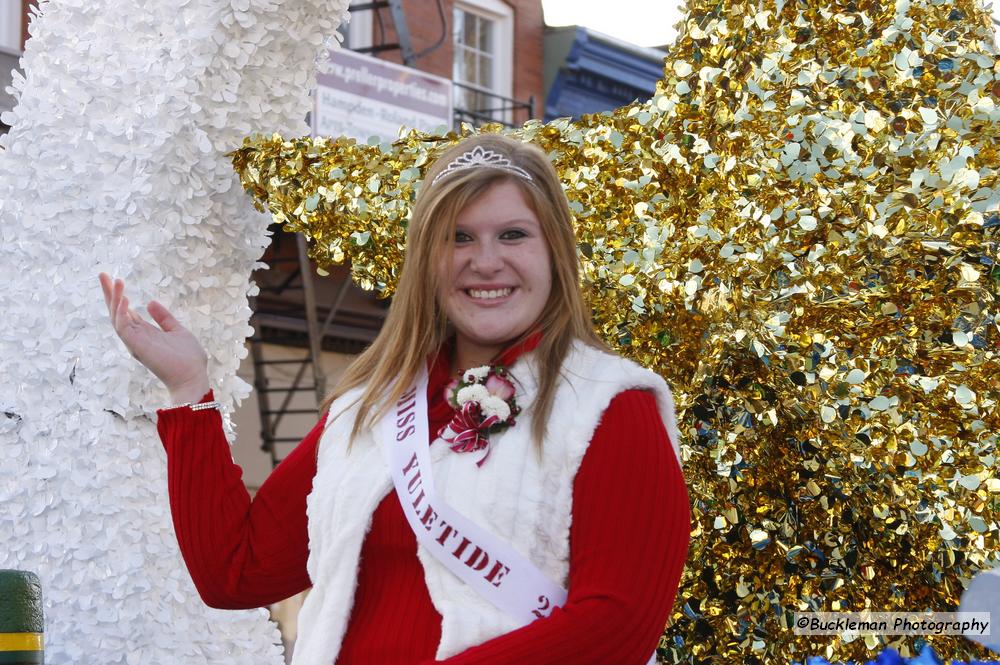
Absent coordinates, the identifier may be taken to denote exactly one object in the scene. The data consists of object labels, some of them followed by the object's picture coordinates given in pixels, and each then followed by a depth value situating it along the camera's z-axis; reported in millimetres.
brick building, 11562
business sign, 9148
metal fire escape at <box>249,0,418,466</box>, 9461
